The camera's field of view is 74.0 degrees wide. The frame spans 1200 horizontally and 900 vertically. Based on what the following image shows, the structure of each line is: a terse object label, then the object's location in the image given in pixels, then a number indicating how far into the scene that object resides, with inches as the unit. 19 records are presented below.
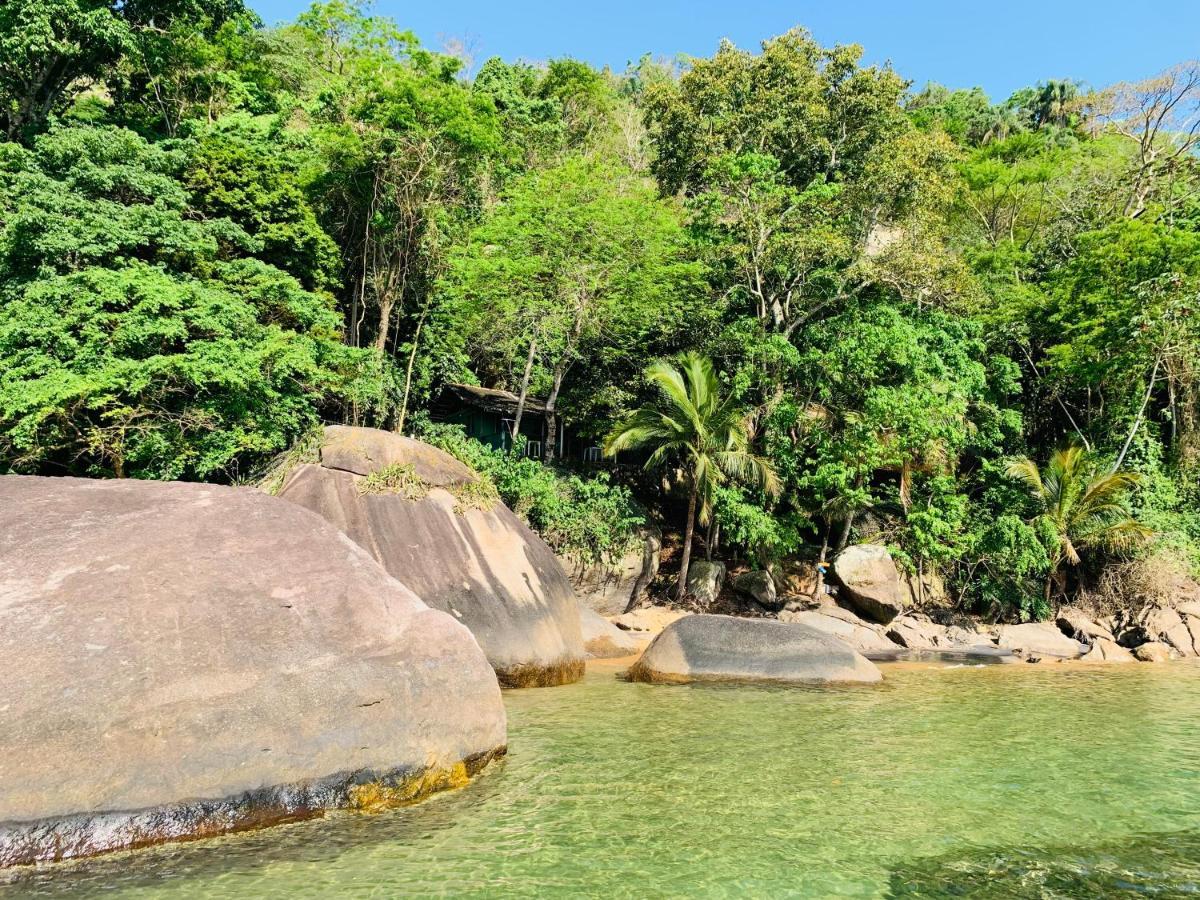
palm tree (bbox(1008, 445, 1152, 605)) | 671.1
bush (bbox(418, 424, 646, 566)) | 650.8
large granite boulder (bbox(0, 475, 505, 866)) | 210.1
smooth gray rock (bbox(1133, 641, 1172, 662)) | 604.1
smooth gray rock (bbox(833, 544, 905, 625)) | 668.1
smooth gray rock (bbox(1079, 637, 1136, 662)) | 609.3
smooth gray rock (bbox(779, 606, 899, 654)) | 624.7
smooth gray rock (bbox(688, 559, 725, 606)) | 699.4
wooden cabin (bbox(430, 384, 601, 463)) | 864.3
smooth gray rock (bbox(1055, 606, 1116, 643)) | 652.7
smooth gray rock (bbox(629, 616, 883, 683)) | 470.6
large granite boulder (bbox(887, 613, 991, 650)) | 638.5
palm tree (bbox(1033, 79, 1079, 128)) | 1581.0
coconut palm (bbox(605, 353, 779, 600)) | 679.7
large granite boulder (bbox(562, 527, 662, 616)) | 656.4
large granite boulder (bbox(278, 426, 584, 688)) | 435.8
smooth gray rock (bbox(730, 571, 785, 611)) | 698.8
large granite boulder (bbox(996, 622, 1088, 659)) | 621.9
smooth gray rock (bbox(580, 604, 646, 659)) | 557.4
